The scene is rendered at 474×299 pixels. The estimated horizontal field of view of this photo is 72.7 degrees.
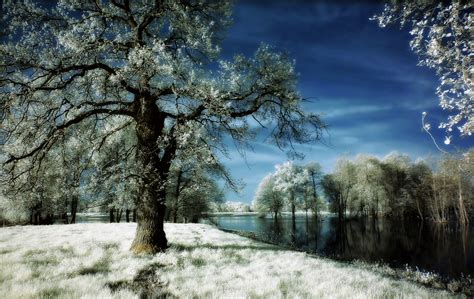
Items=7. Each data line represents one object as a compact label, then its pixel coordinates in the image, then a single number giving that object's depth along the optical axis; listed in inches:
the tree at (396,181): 3412.9
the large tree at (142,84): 504.4
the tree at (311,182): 3646.7
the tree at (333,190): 3472.0
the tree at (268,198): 3938.2
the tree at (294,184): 3622.0
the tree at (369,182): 3253.0
